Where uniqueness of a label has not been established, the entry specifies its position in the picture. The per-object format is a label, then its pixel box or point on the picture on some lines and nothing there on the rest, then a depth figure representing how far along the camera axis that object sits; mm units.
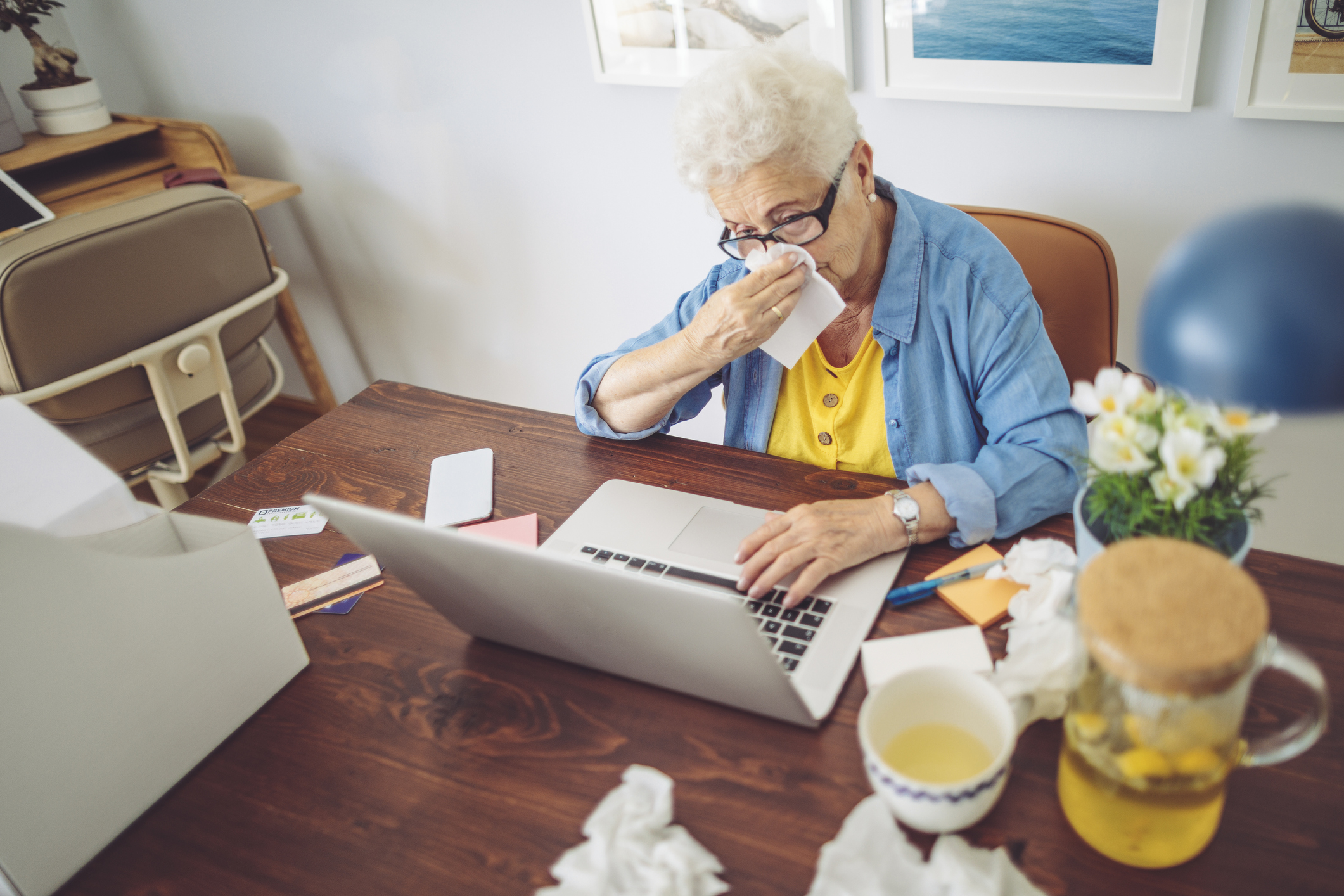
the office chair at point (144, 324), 1728
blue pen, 925
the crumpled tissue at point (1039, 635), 774
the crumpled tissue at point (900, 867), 648
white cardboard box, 746
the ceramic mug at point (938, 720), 658
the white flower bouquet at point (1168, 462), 653
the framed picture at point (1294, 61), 1334
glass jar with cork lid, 533
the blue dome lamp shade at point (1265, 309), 425
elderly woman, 1004
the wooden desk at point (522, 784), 682
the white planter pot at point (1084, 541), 777
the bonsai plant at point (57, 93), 2525
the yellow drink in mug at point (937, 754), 706
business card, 1192
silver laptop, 725
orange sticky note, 889
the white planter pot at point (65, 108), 2533
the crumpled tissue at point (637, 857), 682
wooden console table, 2443
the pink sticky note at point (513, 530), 1105
